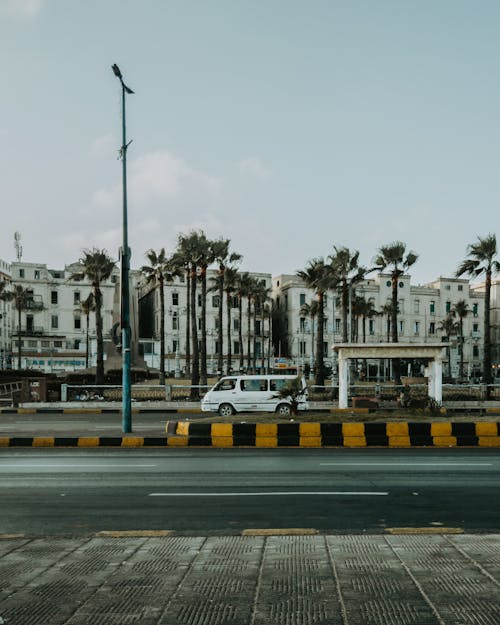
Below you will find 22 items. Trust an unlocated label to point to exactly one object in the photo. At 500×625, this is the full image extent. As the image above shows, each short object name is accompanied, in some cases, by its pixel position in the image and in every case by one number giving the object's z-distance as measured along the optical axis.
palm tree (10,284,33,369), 84.75
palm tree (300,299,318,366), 88.99
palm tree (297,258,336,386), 45.69
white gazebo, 26.94
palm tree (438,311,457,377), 104.75
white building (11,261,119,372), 92.94
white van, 27.23
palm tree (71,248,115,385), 52.53
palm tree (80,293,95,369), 81.19
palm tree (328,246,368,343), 56.06
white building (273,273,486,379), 104.69
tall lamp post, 18.98
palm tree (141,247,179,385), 59.12
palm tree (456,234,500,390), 43.03
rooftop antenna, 110.50
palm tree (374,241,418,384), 50.47
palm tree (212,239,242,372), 50.09
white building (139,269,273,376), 97.81
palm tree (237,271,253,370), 78.94
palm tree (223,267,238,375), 70.09
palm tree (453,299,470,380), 97.05
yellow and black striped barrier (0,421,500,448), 17.42
